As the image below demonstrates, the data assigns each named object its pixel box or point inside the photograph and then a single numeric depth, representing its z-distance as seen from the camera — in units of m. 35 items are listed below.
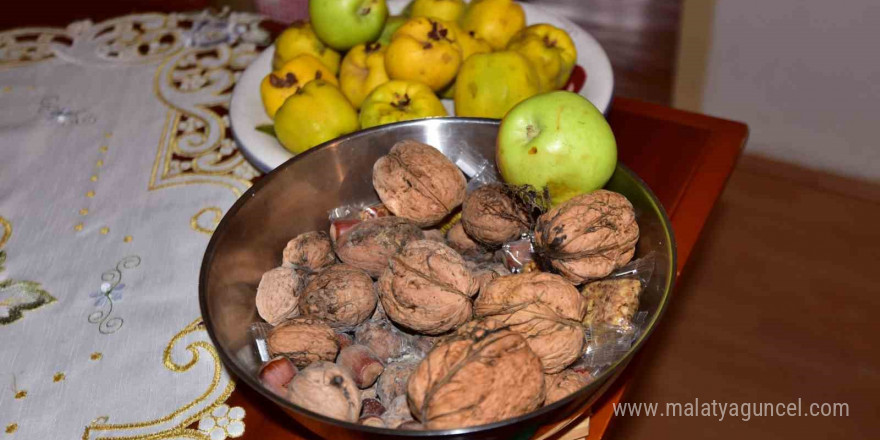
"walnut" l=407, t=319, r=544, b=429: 0.60
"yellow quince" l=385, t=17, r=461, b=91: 1.04
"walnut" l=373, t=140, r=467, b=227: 0.82
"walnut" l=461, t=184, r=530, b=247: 0.79
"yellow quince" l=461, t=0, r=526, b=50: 1.16
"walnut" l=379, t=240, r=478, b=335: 0.70
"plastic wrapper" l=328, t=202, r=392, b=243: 0.83
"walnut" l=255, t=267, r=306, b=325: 0.75
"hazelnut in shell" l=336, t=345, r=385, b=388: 0.69
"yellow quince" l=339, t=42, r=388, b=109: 1.09
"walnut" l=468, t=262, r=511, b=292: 0.76
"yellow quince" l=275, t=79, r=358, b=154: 1.00
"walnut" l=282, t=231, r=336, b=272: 0.80
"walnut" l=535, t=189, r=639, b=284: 0.74
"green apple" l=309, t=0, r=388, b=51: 1.11
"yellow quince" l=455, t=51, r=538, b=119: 1.00
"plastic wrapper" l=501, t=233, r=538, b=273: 0.79
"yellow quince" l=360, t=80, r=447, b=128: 1.00
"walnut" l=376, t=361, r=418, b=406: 0.69
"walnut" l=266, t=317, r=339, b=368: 0.70
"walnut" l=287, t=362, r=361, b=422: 0.63
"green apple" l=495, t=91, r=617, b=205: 0.81
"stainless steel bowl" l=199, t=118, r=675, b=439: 0.61
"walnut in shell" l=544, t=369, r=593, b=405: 0.65
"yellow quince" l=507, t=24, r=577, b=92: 1.07
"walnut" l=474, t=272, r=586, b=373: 0.67
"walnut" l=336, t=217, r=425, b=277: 0.78
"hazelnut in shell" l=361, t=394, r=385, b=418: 0.68
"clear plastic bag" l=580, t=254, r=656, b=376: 0.70
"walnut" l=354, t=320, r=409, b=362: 0.73
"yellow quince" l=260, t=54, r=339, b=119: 1.09
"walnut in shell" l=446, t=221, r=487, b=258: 0.83
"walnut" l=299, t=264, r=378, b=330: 0.73
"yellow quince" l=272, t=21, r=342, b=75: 1.17
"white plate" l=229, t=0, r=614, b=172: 1.03
